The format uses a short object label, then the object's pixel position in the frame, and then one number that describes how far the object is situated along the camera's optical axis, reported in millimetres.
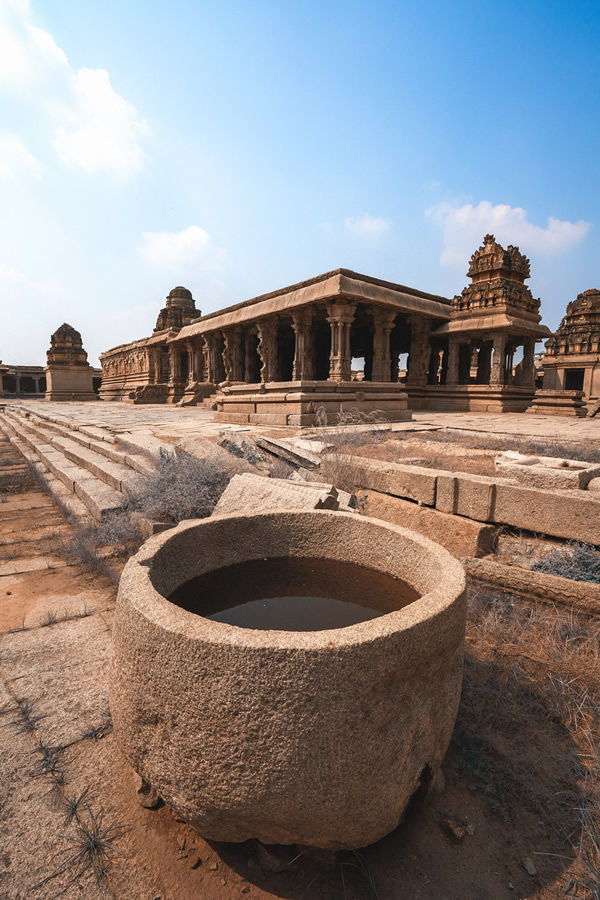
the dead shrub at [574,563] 2463
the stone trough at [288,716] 1085
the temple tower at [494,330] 12500
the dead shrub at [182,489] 3516
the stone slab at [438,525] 2961
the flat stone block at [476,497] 3070
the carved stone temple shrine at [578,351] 20344
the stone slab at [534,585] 2199
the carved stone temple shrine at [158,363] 21156
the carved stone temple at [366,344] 9586
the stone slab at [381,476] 3400
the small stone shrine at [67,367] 22812
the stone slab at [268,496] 2646
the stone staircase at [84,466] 4227
